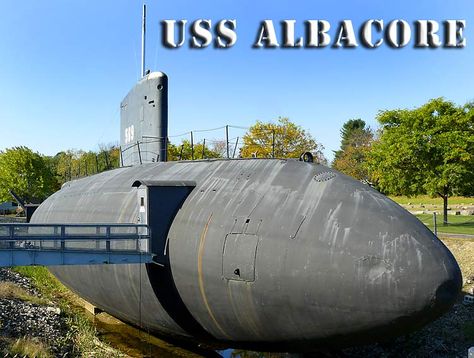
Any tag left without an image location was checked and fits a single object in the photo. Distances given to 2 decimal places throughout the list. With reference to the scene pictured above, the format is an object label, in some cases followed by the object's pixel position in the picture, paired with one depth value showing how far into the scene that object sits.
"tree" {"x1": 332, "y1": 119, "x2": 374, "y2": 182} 70.50
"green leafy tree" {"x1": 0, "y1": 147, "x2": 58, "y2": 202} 61.66
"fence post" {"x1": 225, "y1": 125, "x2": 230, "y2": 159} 13.14
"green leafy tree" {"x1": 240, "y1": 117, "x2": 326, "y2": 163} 43.62
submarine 7.70
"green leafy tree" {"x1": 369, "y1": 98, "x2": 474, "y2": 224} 26.94
